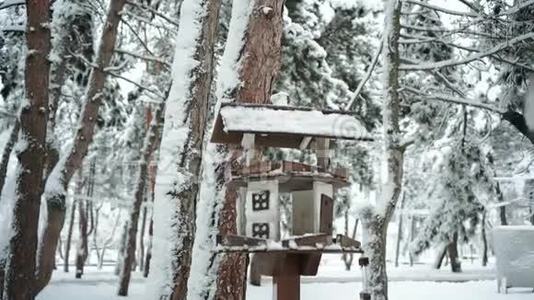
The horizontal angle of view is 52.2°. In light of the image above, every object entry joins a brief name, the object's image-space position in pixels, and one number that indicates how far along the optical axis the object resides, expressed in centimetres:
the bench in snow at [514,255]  1398
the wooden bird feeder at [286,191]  369
